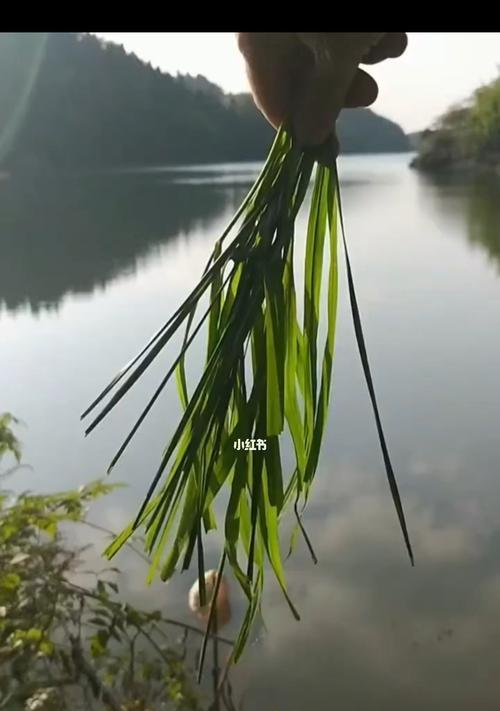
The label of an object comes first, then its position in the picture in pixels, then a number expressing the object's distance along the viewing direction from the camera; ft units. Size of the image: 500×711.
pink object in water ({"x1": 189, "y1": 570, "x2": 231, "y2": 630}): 2.45
